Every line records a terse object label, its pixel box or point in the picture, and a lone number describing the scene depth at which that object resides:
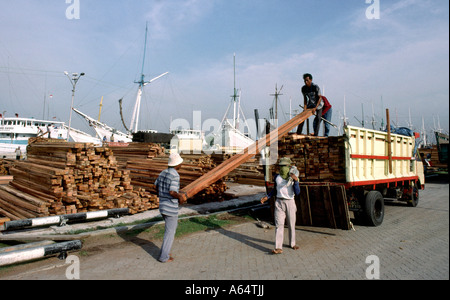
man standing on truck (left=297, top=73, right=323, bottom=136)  9.02
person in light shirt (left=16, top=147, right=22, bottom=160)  28.30
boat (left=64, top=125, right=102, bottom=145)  43.84
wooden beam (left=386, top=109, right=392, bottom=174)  8.49
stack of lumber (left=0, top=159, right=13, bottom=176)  19.60
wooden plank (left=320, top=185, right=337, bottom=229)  7.11
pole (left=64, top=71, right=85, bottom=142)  30.01
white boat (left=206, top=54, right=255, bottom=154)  43.59
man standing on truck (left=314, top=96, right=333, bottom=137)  9.12
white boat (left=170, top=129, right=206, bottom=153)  28.45
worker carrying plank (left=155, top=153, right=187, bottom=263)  5.35
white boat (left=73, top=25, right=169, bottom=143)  43.41
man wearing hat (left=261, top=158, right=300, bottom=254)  5.84
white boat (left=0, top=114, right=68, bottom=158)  41.06
